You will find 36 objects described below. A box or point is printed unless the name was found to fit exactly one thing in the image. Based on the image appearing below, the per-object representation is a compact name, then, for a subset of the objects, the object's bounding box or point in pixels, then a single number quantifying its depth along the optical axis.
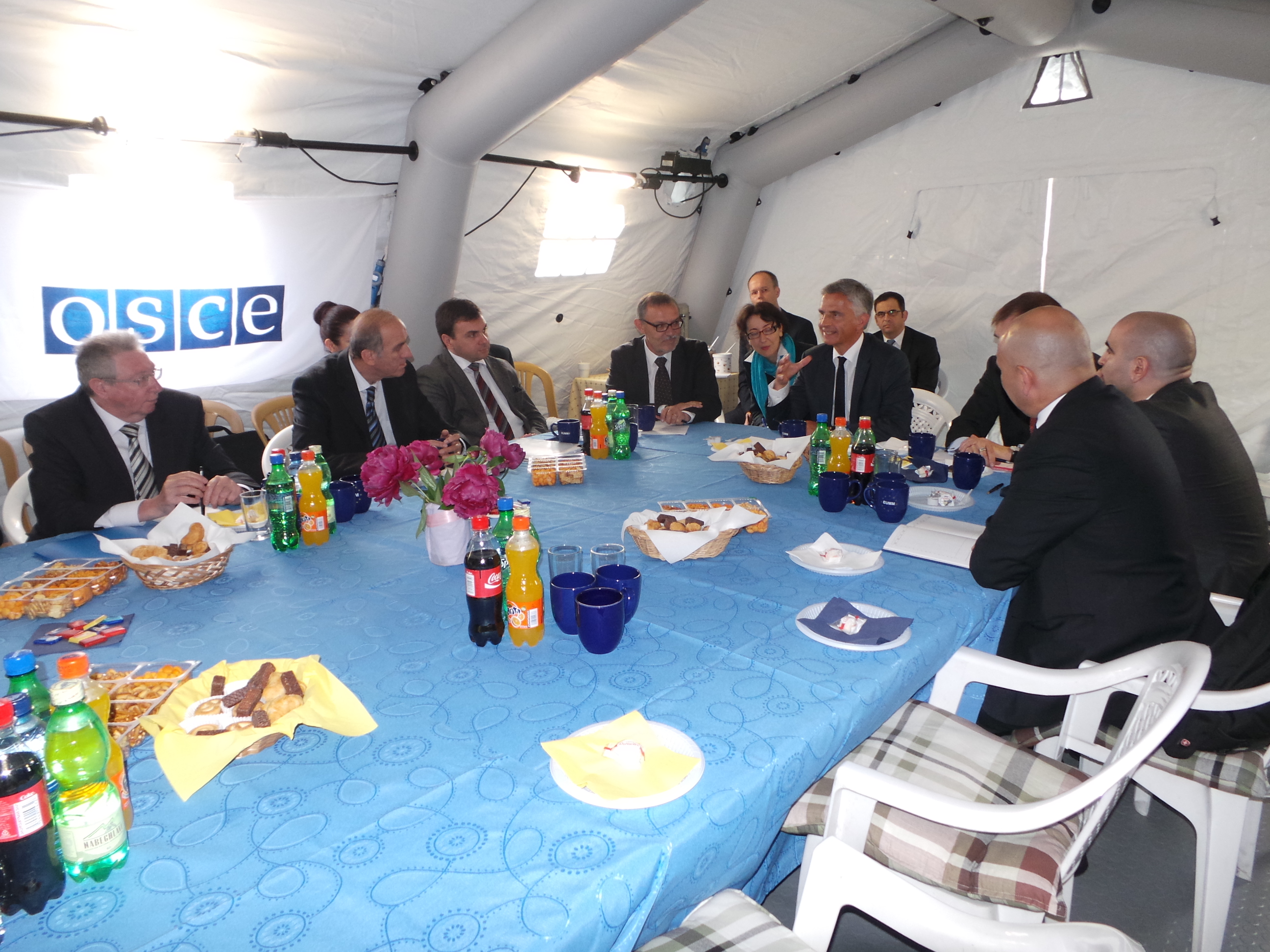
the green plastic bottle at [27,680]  0.97
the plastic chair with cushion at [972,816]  1.22
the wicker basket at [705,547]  2.06
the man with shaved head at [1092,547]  1.89
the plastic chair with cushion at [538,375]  5.71
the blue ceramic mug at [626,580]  1.61
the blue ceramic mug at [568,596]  1.58
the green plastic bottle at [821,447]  2.78
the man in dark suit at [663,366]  4.43
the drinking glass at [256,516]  2.25
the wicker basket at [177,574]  1.83
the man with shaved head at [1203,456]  2.50
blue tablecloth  0.93
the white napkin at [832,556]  1.99
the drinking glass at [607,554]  1.76
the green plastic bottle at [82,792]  0.96
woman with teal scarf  4.77
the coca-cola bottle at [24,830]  0.89
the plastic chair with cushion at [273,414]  4.62
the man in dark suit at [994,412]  3.87
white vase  1.98
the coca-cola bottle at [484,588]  1.52
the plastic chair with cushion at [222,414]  4.75
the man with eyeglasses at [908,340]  5.65
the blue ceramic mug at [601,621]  1.50
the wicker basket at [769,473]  2.79
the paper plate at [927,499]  2.56
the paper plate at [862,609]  1.58
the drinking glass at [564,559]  1.73
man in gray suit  4.11
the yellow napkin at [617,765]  1.13
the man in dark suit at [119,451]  2.33
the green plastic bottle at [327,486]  2.28
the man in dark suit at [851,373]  3.90
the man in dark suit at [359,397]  3.41
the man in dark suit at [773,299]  5.80
